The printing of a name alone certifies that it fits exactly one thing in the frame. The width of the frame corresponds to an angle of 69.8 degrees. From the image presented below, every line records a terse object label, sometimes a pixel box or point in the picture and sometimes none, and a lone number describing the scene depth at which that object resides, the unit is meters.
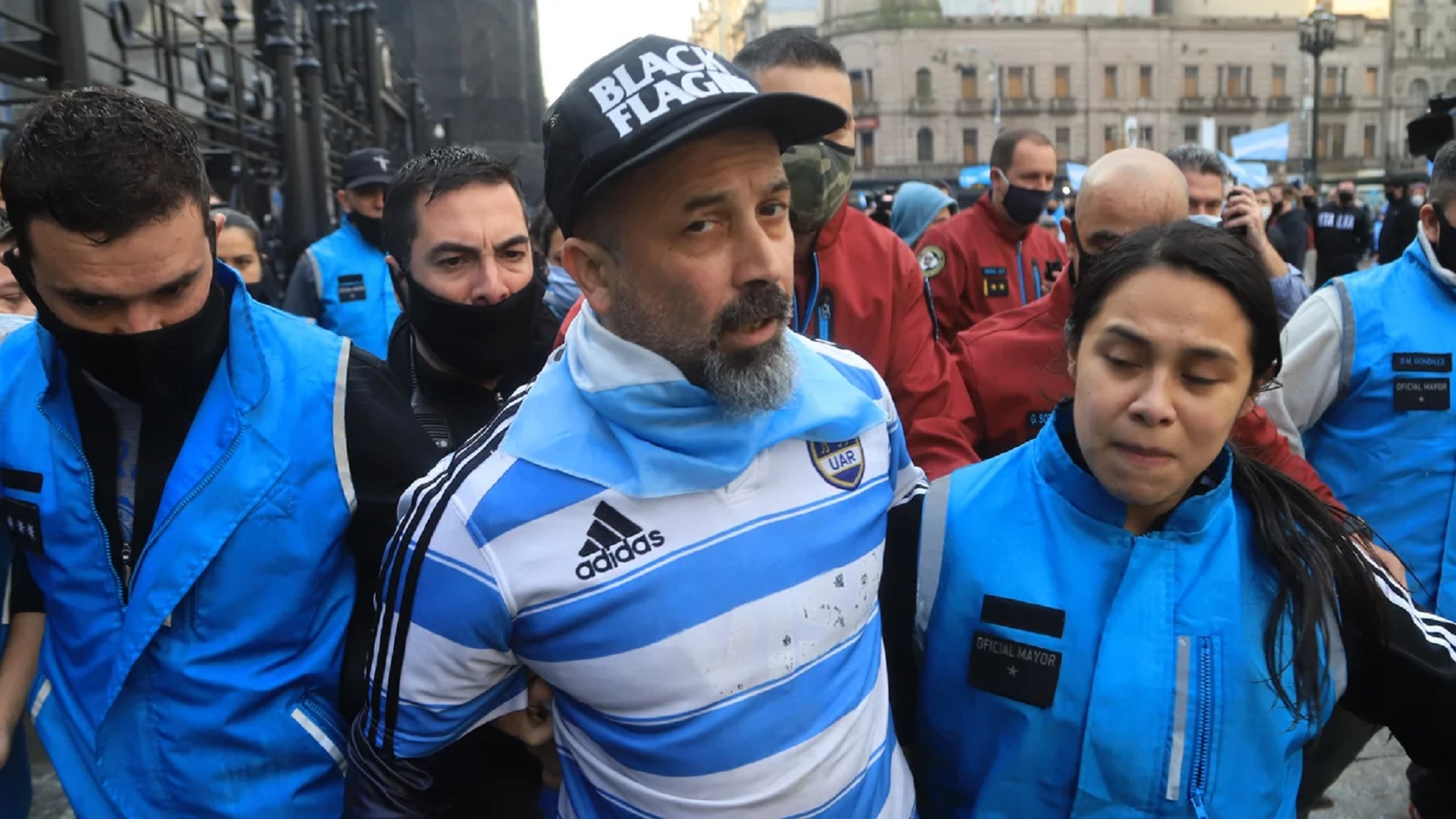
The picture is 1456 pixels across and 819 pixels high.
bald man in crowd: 2.57
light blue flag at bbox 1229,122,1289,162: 15.48
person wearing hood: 6.64
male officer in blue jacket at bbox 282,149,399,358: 5.09
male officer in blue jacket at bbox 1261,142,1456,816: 2.82
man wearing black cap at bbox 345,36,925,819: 1.45
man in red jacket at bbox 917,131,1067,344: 4.80
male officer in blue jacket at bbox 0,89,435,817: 1.73
